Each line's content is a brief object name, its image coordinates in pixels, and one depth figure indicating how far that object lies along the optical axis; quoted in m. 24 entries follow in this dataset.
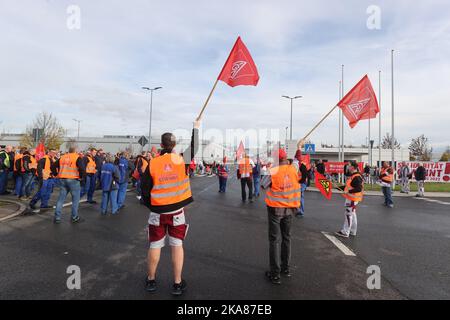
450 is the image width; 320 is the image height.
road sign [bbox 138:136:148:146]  23.81
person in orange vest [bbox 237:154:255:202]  11.31
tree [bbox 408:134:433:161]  55.02
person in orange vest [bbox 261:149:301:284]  3.90
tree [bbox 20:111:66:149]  43.19
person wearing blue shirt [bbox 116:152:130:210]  8.95
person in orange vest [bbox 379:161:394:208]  10.82
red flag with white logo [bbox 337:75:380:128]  9.44
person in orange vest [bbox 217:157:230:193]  14.09
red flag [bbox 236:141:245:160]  14.41
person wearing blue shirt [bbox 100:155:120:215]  8.04
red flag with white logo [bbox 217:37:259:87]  6.82
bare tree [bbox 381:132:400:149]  64.62
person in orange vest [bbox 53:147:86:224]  6.79
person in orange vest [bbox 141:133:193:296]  3.38
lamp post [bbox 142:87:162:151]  36.25
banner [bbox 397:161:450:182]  21.50
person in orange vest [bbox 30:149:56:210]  8.20
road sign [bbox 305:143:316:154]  18.71
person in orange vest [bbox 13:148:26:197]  10.50
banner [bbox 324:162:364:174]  22.25
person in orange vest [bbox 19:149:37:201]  10.21
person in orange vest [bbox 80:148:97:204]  10.10
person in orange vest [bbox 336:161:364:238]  6.18
